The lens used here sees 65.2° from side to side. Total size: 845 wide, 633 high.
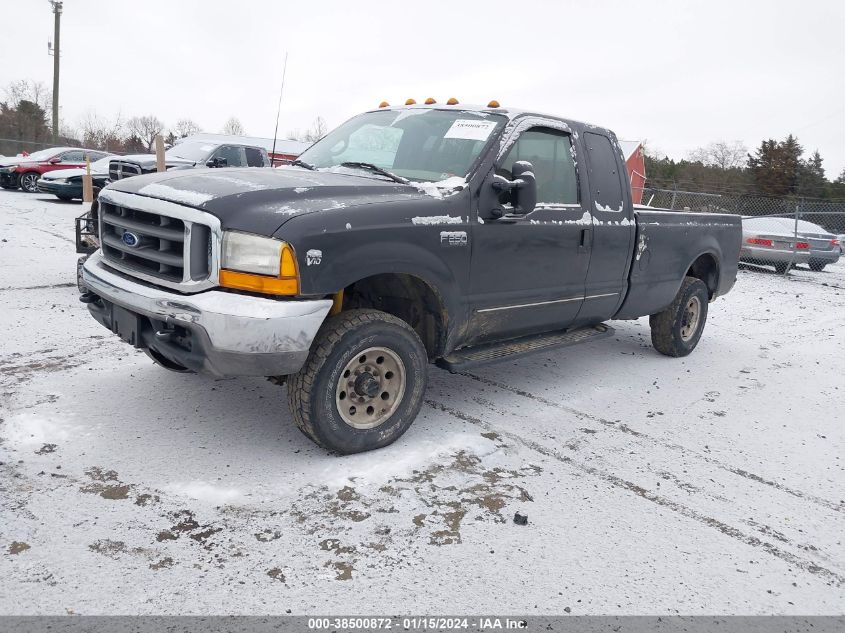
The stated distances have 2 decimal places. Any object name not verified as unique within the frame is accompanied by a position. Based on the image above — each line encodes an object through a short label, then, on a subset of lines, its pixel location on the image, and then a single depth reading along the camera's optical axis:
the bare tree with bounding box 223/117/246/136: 58.92
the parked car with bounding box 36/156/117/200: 16.62
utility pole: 32.88
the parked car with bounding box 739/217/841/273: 14.05
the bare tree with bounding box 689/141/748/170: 70.88
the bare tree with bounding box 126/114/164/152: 56.95
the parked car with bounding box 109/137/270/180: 14.47
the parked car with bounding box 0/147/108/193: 18.91
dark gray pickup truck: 3.17
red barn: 32.72
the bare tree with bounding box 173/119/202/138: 56.44
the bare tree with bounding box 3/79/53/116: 47.12
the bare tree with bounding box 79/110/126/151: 47.41
